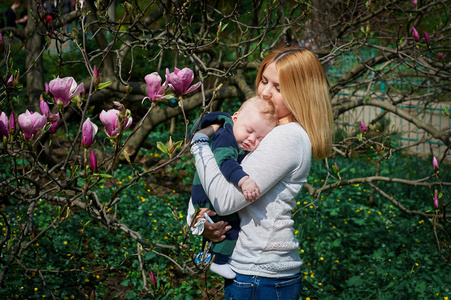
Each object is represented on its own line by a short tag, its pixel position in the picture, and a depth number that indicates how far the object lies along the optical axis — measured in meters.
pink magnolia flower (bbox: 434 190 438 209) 2.56
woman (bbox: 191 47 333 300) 1.54
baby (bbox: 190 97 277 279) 1.64
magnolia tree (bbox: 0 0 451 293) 1.44
